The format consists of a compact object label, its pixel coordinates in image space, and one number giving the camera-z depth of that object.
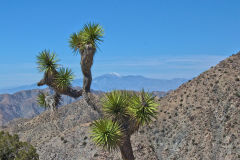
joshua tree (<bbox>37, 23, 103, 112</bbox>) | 18.75
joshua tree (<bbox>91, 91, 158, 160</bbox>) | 18.56
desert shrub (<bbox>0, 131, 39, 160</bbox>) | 21.91
